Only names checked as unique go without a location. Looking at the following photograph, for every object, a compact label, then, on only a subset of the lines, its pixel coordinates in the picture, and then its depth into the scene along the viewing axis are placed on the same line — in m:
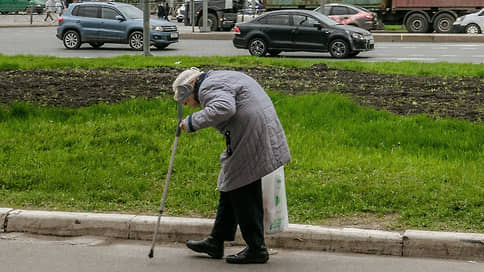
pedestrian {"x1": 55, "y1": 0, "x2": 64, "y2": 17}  48.62
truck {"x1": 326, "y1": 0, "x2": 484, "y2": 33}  33.56
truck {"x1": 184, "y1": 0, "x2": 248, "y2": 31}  36.34
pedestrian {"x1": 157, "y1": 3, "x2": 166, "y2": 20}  45.66
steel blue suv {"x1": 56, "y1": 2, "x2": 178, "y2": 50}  24.84
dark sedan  21.80
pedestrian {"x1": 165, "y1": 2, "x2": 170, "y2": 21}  46.25
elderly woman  5.32
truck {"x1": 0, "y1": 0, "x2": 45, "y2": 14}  52.16
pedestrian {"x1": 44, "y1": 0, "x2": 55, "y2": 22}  47.66
